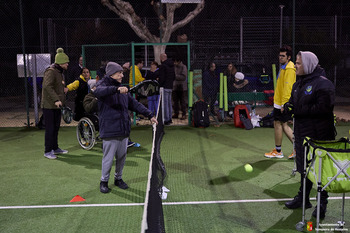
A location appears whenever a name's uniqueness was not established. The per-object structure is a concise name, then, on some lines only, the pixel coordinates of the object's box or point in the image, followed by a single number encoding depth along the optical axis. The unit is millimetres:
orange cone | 6324
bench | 12938
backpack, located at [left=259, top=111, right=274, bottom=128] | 12180
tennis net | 3297
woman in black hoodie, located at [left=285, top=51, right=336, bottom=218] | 5332
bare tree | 16578
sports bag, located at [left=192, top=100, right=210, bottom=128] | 12242
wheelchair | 9144
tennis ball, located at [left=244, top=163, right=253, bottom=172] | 7711
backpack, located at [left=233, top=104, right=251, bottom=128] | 12234
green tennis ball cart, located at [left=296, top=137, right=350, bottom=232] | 4512
